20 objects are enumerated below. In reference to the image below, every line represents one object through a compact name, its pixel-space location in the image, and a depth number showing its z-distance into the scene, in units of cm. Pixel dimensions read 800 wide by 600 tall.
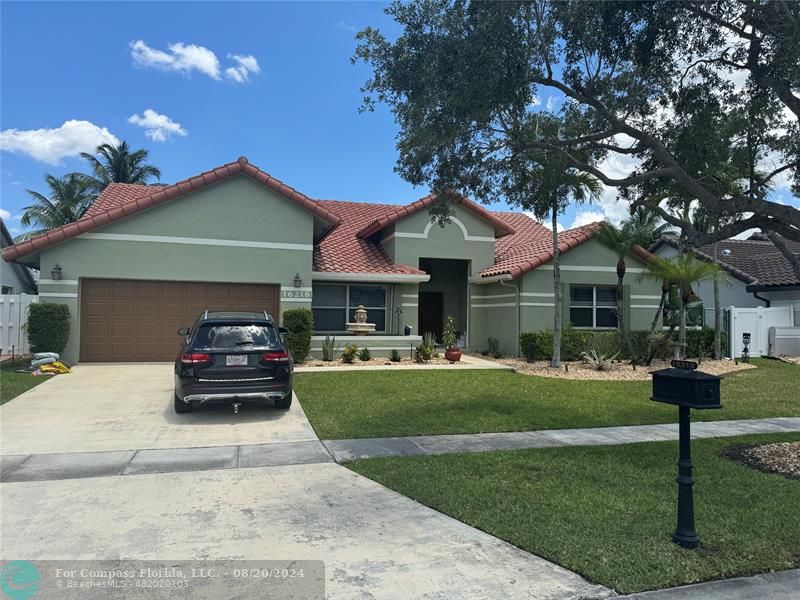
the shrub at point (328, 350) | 1708
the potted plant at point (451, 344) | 1759
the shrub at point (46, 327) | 1435
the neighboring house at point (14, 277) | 2403
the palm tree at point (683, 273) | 1661
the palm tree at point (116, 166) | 3744
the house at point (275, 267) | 1545
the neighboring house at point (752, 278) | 2414
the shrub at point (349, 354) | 1681
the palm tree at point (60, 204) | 3444
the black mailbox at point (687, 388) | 442
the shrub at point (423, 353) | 1750
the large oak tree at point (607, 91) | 743
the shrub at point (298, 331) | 1585
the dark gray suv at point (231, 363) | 892
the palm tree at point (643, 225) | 1866
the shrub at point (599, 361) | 1593
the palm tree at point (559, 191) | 1005
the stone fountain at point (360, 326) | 1816
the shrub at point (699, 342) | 1919
